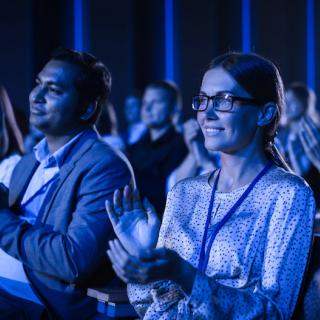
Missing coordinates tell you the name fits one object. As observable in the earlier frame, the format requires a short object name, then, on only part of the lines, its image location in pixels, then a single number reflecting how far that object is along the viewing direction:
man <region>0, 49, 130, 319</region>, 3.89
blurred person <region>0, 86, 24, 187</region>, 5.51
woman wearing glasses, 3.04
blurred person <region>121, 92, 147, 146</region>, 12.72
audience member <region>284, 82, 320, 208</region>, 7.46
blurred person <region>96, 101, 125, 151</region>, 9.46
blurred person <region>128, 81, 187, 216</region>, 8.34
